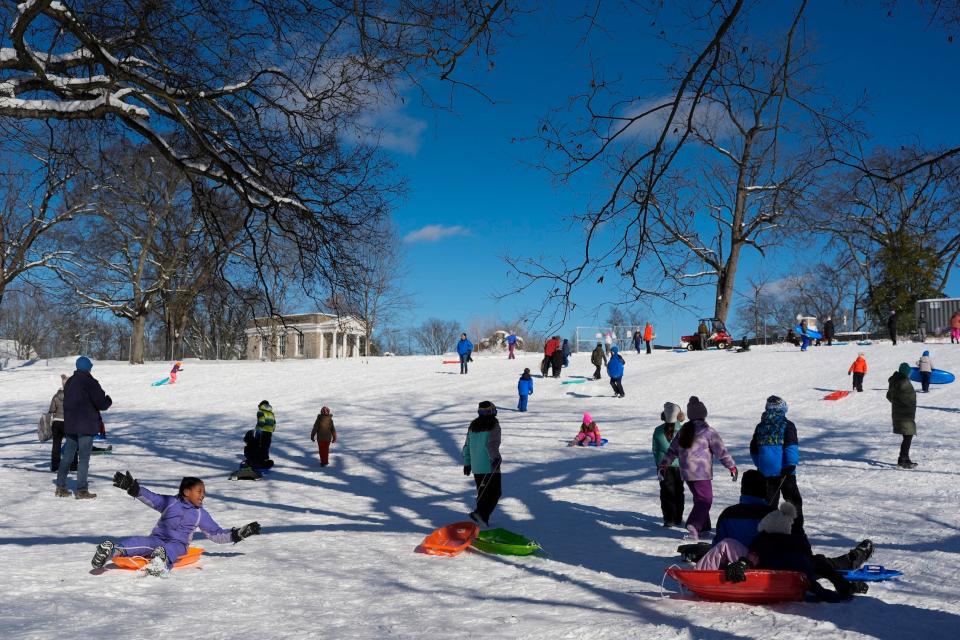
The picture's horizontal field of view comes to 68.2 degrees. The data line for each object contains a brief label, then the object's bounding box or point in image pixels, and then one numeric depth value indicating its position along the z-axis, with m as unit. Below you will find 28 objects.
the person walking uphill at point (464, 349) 27.92
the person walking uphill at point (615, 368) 21.41
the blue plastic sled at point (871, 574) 5.52
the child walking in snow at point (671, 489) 8.52
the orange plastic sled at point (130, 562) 5.92
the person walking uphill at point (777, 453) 7.61
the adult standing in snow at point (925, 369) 18.42
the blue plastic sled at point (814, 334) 33.82
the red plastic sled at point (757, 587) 5.25
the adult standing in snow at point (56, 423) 11.46
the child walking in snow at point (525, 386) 19.77
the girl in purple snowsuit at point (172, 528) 5.92
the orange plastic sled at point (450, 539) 7.25
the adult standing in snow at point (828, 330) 32.31
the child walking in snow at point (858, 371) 19.06
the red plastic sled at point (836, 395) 18.77
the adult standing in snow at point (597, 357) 25.14
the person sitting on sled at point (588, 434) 15.12
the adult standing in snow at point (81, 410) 9.20
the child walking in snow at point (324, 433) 13.67
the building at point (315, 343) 58.66
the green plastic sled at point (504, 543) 7.19
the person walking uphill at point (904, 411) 11.62
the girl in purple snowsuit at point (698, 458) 7.96
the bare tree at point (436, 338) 84.31
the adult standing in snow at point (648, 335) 34.50
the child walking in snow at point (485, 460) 8.48
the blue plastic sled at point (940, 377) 19.44
